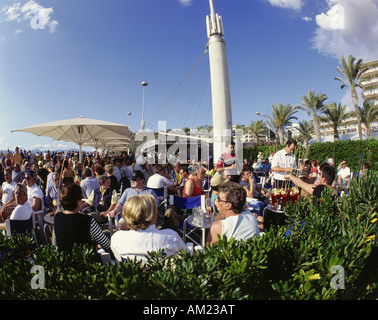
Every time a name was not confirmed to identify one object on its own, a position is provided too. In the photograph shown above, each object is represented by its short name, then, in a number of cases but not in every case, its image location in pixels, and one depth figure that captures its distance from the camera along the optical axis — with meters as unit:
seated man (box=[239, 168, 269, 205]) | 5.55
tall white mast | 15.52
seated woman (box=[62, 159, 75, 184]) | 6.42
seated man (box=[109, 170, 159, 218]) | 4.43
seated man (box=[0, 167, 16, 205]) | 5.25
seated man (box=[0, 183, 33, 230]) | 3.73
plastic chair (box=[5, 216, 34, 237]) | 3.36
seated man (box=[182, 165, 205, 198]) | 5.15
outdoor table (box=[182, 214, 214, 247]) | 3.50
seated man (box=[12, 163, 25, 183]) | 6.69
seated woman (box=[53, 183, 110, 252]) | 2.31
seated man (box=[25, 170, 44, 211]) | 4.42
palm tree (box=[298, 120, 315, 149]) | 40.62
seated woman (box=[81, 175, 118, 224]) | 4.89
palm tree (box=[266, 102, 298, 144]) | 30.83
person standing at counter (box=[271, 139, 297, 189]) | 5.29
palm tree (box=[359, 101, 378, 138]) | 28.73
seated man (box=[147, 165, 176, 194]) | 5.92
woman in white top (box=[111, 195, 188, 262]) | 1.97
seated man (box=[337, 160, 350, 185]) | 7.71
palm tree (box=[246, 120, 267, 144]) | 40.38
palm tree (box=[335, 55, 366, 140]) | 25.53
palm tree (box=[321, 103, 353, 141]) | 30.45
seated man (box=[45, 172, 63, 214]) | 5.11
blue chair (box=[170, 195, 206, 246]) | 4.93
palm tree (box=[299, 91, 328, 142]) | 28.91
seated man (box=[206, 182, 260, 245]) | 2.25
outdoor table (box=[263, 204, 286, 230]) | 3.74
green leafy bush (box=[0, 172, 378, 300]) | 1.26
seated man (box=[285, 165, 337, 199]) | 3.56
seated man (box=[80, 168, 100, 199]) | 5.48
